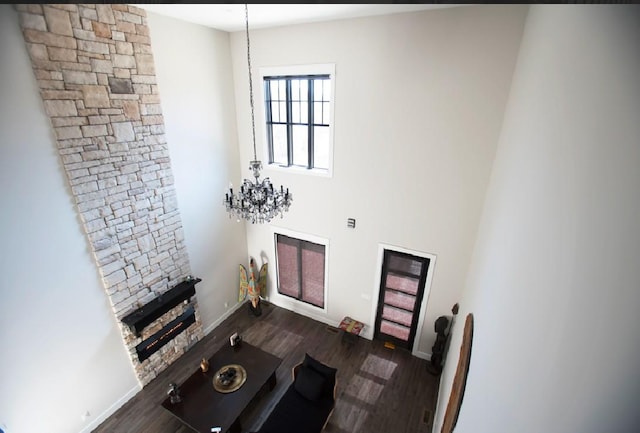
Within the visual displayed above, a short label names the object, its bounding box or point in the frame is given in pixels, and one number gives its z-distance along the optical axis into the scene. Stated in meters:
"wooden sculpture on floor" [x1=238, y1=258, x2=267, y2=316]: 6.96
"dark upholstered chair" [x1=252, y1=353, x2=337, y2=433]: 4.38
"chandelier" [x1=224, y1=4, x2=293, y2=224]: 4.07
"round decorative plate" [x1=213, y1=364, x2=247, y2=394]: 4.81
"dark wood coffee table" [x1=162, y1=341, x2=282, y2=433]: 4.39
